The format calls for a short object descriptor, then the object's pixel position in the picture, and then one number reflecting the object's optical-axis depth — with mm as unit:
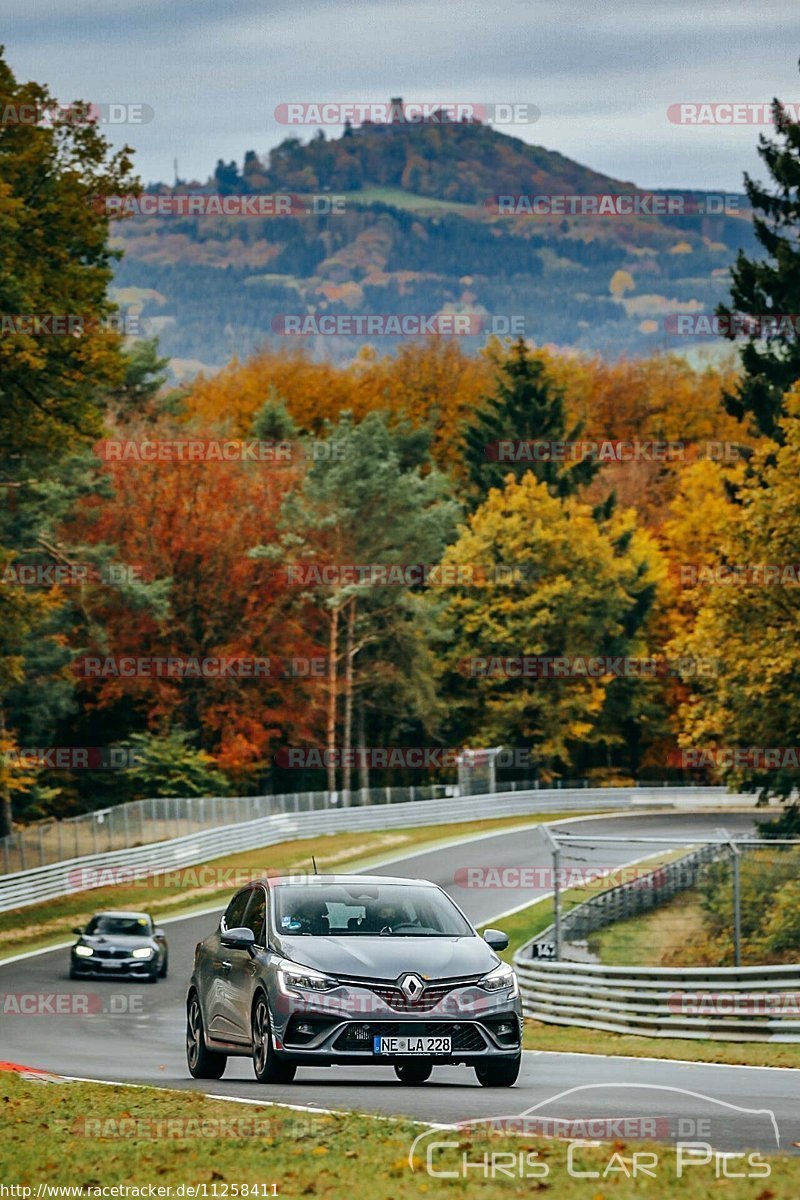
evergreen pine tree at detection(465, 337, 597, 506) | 94938
